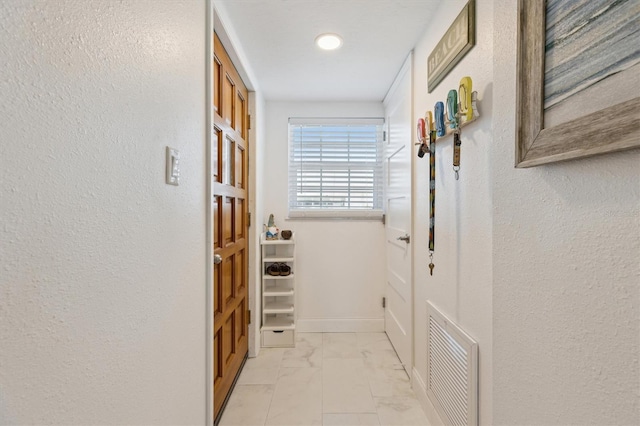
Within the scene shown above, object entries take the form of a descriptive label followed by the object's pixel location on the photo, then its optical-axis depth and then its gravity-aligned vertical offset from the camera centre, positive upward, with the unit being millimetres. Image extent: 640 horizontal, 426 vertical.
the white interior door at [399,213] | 2115 -1
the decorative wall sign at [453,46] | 1245 +752
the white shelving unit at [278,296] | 2572 -717
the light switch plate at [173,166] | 984 +149
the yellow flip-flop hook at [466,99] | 1201 +443
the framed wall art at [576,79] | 527 +265
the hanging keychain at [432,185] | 1471 +135
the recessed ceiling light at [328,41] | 1837 +1029
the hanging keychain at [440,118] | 1440 +445
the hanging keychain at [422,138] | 1604 +412
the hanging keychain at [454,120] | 1291 +387
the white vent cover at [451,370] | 1223 -698
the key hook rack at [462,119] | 1199 +384
